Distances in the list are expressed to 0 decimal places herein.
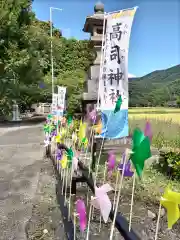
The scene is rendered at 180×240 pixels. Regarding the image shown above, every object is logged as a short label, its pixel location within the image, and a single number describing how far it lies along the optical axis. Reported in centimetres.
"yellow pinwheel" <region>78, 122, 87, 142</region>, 292
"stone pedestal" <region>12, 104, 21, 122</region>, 1345
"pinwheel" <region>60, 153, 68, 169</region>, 256
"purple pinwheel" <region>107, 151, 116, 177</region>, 207
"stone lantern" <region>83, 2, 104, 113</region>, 454
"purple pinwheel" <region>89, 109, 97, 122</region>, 345
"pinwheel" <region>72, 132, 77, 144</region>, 349
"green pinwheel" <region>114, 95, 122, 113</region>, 262
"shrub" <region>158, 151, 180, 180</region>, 322
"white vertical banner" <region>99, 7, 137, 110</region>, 310
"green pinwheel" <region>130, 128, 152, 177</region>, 121
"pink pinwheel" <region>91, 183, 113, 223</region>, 131
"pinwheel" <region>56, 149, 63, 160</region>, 327
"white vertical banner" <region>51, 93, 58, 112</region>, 645
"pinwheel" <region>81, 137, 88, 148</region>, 302
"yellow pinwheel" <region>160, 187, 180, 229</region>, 95
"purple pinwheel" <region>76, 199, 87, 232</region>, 135
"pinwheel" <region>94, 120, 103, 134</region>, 339
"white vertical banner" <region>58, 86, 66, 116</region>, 596
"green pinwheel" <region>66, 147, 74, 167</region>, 245
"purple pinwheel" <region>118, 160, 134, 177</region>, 168
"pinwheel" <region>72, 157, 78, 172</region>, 228
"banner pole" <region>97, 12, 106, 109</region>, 338
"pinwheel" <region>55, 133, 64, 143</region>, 372
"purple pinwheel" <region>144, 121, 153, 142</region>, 141
